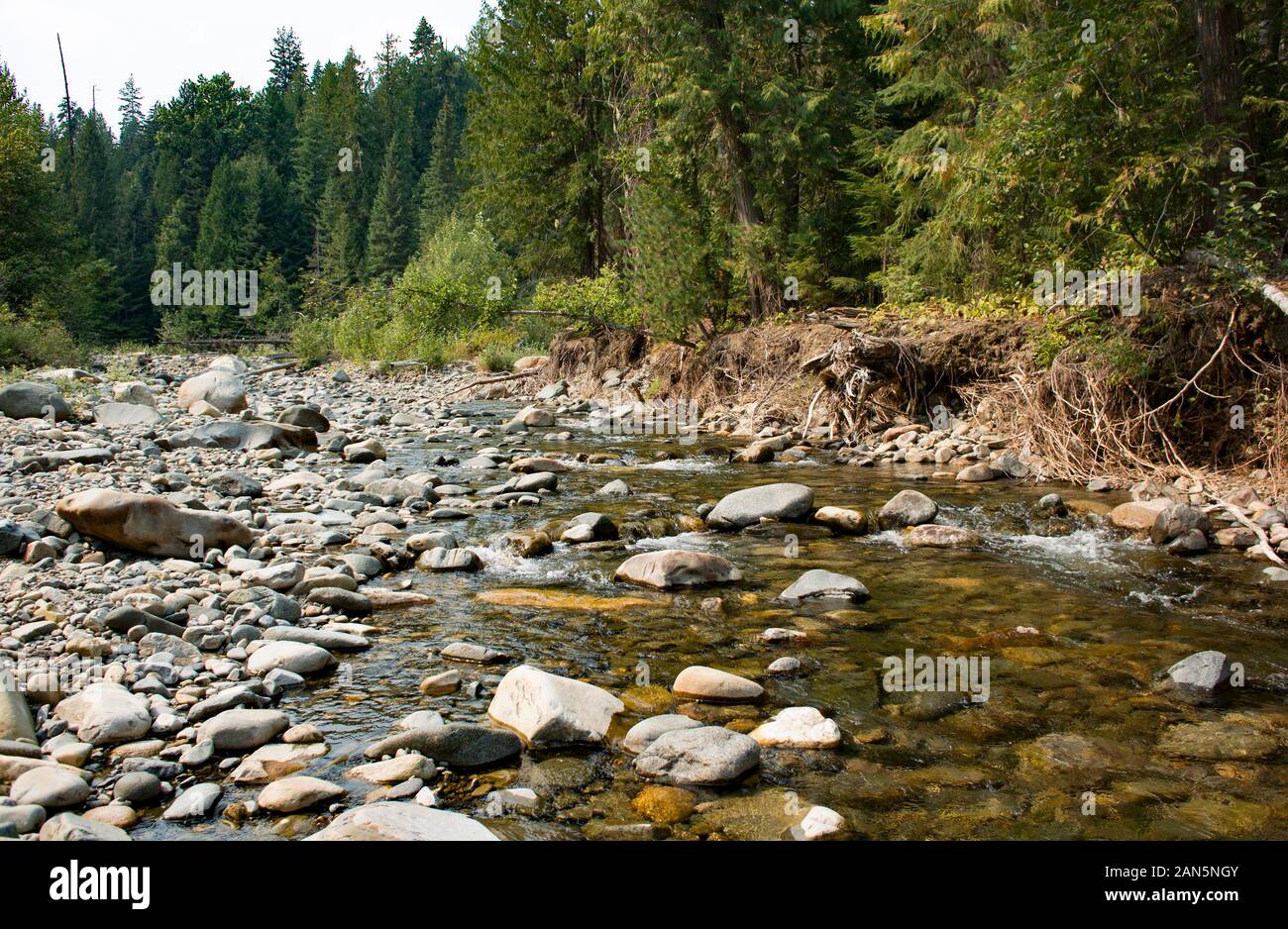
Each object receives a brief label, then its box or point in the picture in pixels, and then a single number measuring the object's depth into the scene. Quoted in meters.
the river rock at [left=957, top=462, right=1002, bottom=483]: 10.15
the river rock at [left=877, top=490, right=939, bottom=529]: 8.02
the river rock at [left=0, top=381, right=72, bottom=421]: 12.23
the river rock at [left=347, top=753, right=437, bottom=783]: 3.41
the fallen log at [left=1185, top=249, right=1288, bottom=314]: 7.61
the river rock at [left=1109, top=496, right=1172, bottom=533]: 7.45
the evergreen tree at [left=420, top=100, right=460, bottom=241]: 57.15
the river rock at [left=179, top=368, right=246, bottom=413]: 16.16
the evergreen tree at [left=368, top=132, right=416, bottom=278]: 58.06
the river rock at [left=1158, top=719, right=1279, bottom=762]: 3.66
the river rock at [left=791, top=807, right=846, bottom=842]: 3.06
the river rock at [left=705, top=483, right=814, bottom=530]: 8.27
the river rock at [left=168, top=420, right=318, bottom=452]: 11.93
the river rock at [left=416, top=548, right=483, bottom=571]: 6.75
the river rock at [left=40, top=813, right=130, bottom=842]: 2.73
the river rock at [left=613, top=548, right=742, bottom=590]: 6.30
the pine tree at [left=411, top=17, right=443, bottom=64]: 94.62
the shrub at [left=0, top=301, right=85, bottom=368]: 20.67
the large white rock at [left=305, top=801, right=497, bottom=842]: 2.75
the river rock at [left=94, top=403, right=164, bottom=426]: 13.22
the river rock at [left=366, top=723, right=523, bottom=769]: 3.59
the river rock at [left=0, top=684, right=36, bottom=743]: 3.50
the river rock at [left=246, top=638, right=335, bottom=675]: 4.46
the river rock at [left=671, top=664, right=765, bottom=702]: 4.28
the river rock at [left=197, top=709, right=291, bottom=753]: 3.64
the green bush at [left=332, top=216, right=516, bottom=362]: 18.02
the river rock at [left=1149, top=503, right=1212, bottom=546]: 7.12
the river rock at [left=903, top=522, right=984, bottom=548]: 7.38
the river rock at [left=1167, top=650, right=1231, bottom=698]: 4.31
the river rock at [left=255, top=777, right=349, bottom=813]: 3.14
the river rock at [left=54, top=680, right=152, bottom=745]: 3.64
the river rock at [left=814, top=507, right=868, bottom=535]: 8.02
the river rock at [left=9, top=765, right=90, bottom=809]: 3.06
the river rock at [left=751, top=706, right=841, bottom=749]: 3.79
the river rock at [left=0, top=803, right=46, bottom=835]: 2.85
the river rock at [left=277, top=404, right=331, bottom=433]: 14.26
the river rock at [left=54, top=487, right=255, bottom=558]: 6.12
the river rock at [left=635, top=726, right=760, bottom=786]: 3.46
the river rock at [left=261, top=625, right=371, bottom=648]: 4.82
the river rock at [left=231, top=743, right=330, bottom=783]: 3.39
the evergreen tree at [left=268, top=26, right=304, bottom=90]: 101.62
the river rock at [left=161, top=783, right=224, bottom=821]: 3.10
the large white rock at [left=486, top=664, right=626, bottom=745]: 3.82
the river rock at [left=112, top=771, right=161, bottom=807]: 3.18
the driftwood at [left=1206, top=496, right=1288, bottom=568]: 6.53
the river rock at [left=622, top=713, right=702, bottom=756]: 3.75
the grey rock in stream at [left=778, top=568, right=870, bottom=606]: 5.95
